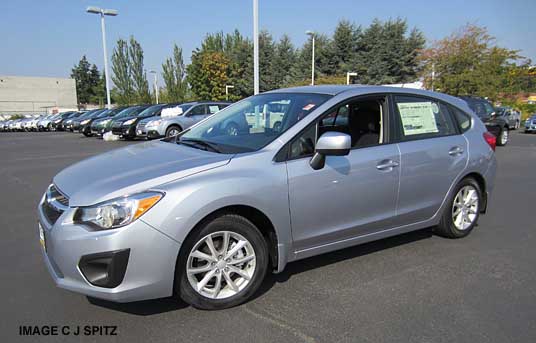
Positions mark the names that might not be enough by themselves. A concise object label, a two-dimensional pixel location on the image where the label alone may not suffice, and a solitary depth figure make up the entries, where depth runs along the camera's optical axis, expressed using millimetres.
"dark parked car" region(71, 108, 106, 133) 24066
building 60406
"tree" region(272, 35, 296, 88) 51594
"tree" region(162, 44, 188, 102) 54312
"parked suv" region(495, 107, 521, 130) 19312
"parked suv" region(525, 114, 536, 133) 20497
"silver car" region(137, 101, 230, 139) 15352
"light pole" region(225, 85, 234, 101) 50412
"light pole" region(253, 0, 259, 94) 14641
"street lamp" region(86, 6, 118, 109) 27309
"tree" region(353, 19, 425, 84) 45344
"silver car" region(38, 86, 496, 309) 2555
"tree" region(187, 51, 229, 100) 49750
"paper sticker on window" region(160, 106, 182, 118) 16094
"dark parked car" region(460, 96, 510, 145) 14188
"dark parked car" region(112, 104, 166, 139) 16969
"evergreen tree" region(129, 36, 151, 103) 53719
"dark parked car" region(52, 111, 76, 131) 28609
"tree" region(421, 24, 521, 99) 28906
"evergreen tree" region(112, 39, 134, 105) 53844
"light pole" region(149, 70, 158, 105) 59556
